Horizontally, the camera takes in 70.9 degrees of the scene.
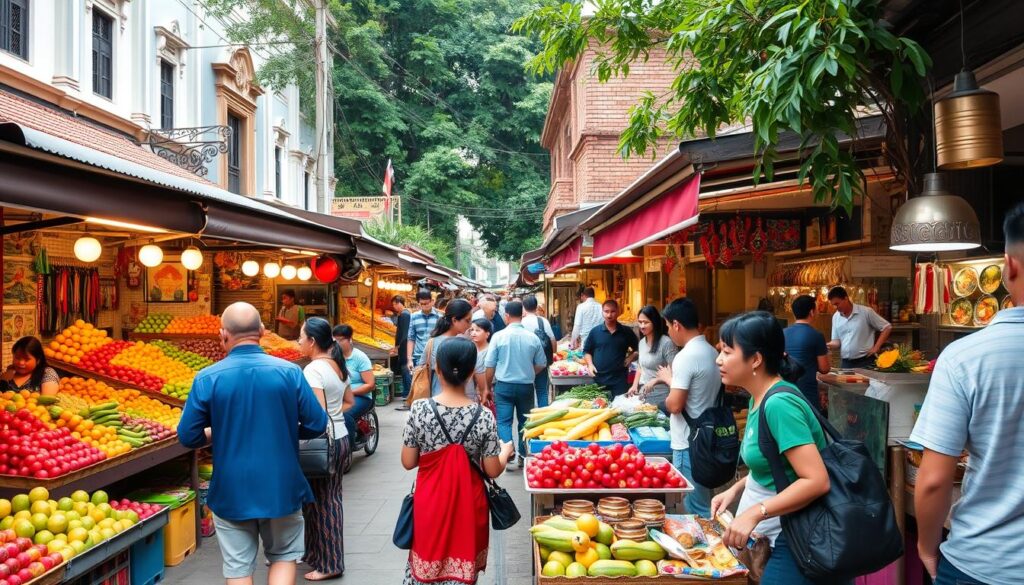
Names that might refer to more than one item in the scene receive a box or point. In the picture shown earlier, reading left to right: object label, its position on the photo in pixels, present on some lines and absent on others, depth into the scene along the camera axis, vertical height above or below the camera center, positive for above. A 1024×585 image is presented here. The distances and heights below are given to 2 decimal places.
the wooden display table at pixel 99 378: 7.67 -0.90
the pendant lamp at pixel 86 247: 6.68 +0.44
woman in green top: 2.74 -0.58
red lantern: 10.77 +0.35
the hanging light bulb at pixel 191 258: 8.48 +0.42
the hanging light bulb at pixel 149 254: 7.54 +0.42
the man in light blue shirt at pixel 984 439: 2.31 -0.49
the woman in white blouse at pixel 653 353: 7.03 -0.61
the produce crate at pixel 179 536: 6.09 -2.10
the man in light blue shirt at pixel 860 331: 9.27 -0.50
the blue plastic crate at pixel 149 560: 5.32 -2.02
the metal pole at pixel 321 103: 17.83 +4.76
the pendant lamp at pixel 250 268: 11.02 +0.39
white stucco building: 10.73 +4.27
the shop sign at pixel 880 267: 9.20 +0.33
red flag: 30.16 +4.72
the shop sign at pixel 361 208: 28.95 +3.52
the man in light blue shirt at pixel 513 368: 8.24 -0.87
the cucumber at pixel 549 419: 6.47 -1.14
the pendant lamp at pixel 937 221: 3.90 +0.39
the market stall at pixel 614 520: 3.73 -1.34
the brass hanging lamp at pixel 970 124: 3.47 +0.82
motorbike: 9.34 -1.89
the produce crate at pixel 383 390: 14.38 -1.96
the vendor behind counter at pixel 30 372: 6.77 -0.74
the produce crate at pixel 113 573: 4.74 -1.91
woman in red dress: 3.93 -1.01
